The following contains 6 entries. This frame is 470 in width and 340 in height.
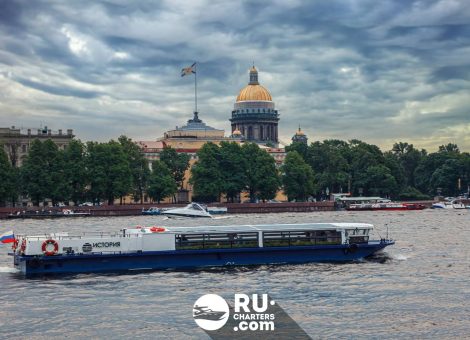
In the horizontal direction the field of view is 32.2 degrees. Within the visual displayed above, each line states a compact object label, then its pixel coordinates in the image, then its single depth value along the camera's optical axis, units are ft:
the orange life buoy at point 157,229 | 169.48
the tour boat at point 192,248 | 160.66
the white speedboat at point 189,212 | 375.66
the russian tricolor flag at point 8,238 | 163.43
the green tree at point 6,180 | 406.21
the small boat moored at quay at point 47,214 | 403.34
